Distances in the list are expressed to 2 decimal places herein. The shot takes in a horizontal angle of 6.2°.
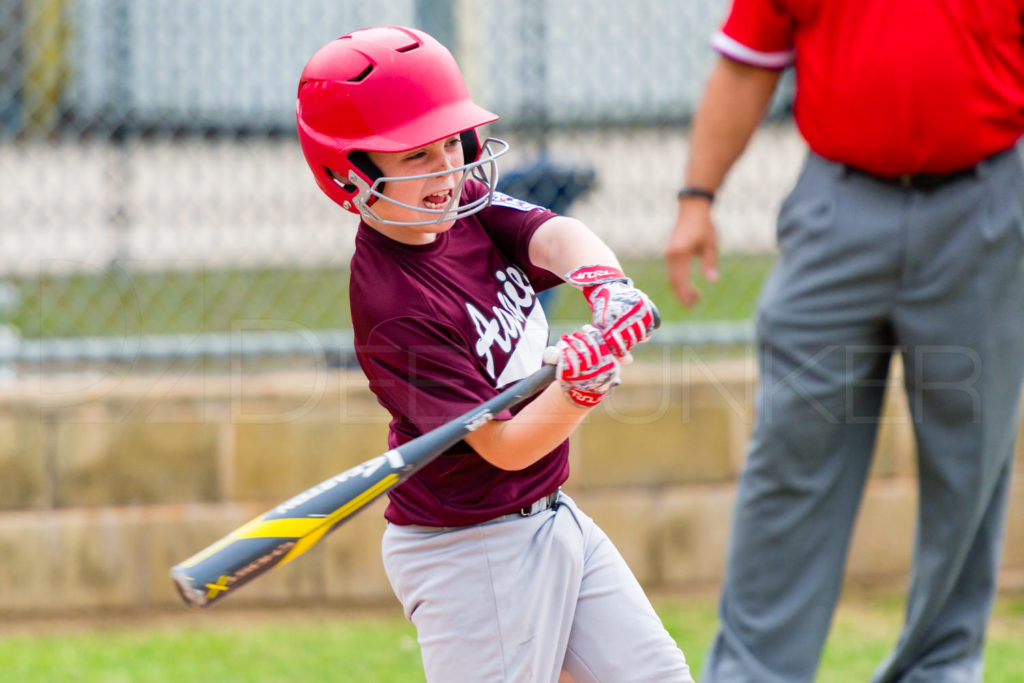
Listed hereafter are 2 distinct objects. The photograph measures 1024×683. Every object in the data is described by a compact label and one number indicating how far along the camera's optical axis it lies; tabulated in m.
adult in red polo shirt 12.98
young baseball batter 12.51
